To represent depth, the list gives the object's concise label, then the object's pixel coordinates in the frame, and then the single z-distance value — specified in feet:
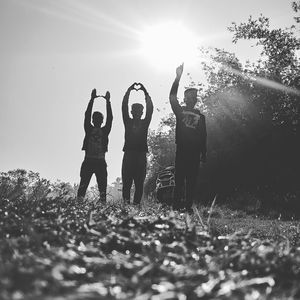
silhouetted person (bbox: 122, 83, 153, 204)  24.32
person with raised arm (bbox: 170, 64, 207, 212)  22.01
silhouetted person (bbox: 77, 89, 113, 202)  24.85
